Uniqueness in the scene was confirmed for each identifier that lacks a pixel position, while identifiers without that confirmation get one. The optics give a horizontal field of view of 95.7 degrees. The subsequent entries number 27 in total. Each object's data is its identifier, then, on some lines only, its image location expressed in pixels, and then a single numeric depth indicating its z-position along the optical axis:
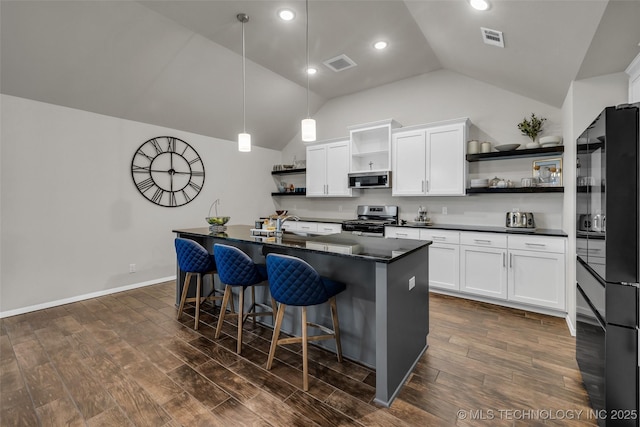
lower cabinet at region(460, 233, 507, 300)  3.50
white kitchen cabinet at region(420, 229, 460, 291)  3.82
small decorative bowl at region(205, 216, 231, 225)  3.31
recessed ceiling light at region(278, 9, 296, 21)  3.01
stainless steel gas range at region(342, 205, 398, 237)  4.54
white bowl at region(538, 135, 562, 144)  3.48
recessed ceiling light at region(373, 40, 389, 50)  3.66
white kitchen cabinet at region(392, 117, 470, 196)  4.01
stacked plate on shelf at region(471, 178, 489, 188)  3.96
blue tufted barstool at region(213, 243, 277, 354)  2.43
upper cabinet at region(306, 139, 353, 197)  5.25
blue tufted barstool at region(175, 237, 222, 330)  2.90
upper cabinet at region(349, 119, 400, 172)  4.88
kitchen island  1.86
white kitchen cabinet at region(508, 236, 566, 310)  3.17
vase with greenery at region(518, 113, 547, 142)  3.72
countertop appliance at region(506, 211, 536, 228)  3.69
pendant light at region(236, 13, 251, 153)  3.09
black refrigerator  1.46
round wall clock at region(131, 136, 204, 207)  4.39
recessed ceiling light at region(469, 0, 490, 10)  2.29
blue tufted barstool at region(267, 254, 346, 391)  1.97
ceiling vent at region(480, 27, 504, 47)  2.68
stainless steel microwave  4.63
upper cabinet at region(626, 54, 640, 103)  2.31
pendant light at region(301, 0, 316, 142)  2.77
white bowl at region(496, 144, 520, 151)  3.75
